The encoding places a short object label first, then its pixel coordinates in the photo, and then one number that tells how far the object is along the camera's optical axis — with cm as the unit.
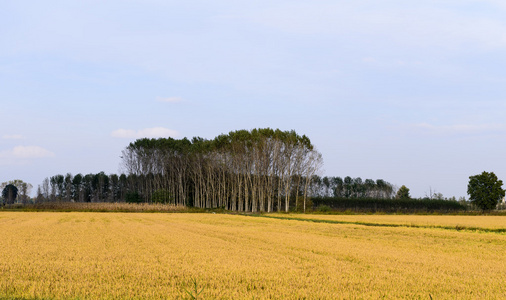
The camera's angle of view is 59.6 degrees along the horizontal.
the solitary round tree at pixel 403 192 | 16362
